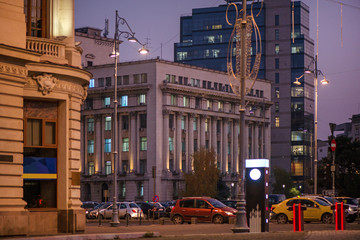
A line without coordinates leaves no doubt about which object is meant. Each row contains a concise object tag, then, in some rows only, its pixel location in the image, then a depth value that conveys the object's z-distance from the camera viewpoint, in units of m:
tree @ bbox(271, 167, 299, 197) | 138.62
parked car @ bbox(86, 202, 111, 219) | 66.94
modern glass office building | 165.38
